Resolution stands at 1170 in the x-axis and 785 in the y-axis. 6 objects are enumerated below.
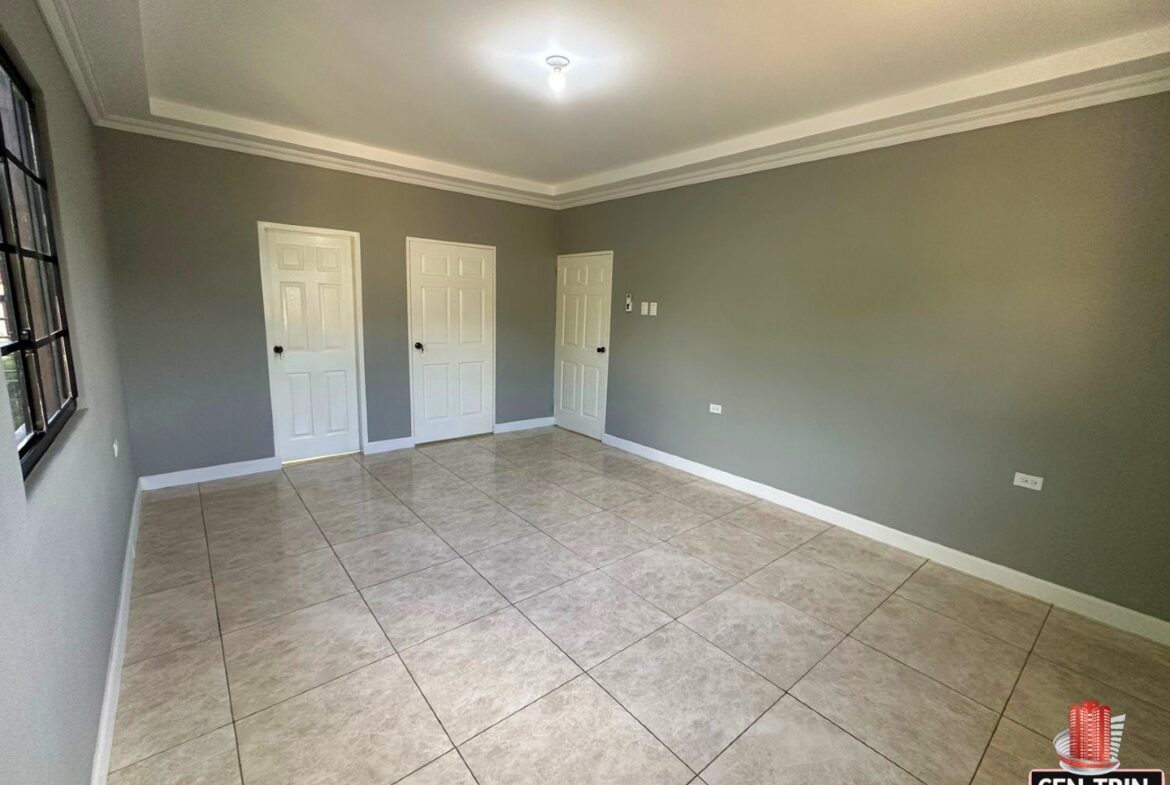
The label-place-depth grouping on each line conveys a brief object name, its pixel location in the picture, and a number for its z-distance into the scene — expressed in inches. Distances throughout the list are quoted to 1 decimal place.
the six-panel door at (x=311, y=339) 160.6
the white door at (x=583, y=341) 206.4
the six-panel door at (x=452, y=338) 191.2
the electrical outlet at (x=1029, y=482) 105.4
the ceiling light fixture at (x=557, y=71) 98.1
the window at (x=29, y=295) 55.3
